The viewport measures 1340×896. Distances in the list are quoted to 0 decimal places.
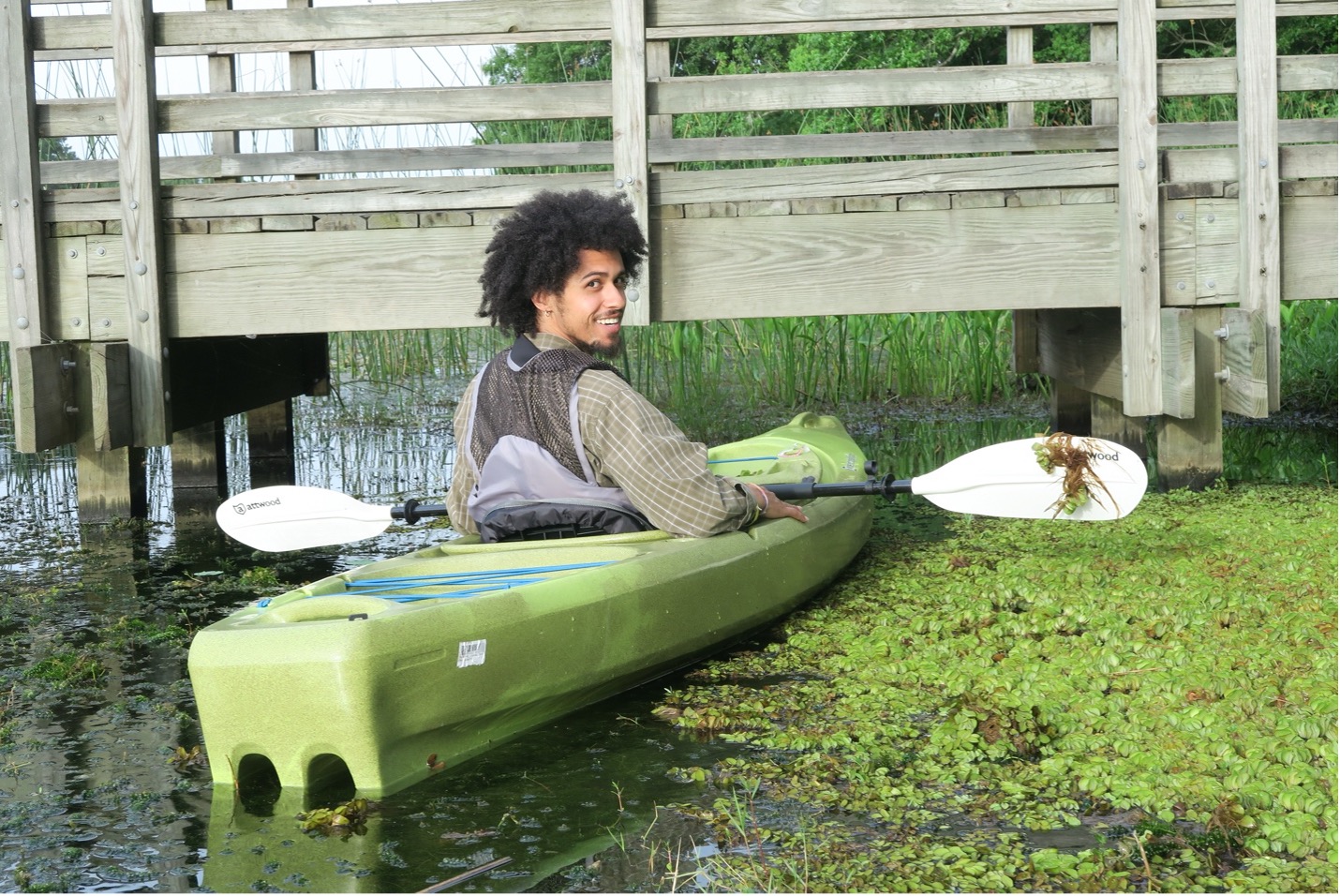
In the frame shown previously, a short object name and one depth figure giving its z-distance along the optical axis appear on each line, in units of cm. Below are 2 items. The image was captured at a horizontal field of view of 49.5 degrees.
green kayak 303
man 392
